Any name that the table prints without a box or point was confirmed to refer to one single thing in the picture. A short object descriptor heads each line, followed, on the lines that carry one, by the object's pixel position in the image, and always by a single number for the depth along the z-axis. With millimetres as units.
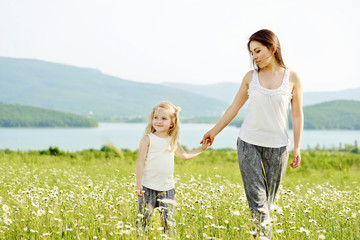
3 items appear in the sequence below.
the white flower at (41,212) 4192
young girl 4551
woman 4238
